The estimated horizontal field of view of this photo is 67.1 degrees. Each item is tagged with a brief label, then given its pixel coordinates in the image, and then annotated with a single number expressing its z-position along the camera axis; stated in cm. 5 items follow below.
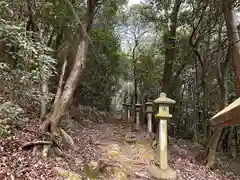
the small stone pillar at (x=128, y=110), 1125
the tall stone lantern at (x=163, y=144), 419
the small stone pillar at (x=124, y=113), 1223
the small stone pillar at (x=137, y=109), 888
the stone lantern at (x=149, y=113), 713
